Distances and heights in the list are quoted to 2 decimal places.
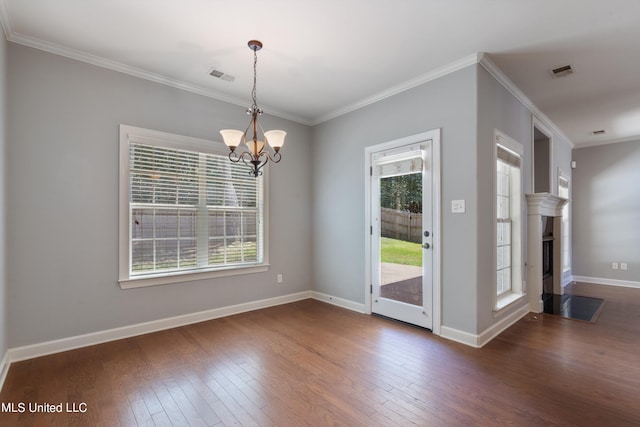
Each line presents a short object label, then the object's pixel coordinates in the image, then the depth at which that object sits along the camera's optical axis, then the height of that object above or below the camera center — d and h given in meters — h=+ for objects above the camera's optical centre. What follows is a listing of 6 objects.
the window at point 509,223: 3.58 -0.09
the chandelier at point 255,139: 2.57 +0.67
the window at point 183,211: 3.25 +0.06
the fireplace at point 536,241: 4.06 -0.34
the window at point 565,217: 5.69 -0.02
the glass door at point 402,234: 3.41 -0.22
